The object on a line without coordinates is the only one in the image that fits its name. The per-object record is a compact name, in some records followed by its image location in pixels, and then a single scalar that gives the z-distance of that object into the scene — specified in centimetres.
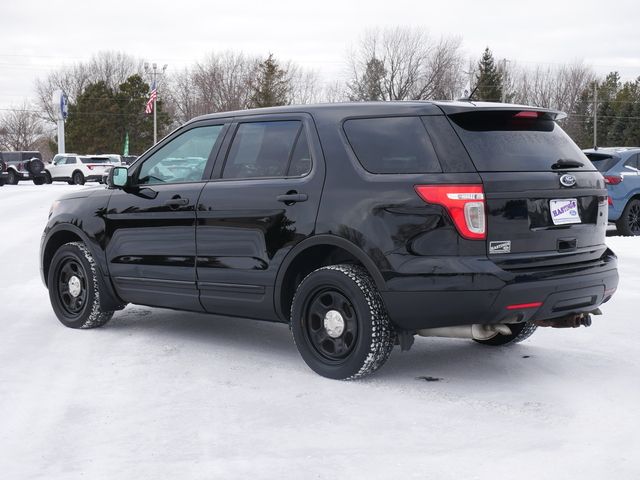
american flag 5984
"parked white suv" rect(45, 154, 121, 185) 4553
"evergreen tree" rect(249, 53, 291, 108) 8119
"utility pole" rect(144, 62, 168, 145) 6344
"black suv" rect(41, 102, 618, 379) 488
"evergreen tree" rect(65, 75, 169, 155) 8569
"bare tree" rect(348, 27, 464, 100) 7344
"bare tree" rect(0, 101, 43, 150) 10962
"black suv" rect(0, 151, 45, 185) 4334
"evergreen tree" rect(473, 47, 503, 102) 8444
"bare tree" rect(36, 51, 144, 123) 9981
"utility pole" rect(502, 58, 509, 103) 7450
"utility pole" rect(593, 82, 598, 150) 8268
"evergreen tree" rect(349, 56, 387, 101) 7181
